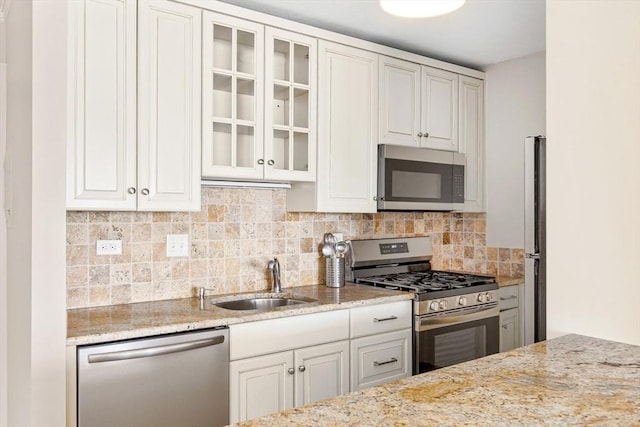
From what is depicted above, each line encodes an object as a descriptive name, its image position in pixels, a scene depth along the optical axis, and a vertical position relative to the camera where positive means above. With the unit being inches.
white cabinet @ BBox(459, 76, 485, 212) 148.3 +21.8
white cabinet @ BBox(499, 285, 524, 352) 138.6 -28.2
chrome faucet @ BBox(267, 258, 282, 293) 119.8 -13.8
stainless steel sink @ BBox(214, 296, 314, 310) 112.0 -19.7
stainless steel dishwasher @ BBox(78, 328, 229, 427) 76.5 -26.5
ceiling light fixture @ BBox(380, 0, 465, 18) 81.1 +32.8
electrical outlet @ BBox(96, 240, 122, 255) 100.8 -6.8
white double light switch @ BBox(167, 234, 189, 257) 109.0 -6.7
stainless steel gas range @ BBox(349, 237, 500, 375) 118.3 -20.4
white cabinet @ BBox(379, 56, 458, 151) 130.0 +28.6
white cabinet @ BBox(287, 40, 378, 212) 118.3 +18.6
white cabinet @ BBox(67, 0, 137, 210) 86.8 +18.4
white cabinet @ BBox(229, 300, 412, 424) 92.3 -27.9
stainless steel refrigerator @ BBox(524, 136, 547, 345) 129.9 -4.2
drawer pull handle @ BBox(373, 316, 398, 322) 111.0 -22.6
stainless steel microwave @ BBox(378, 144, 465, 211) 128.6 +9.2
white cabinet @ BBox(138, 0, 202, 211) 93.8 +19.9
